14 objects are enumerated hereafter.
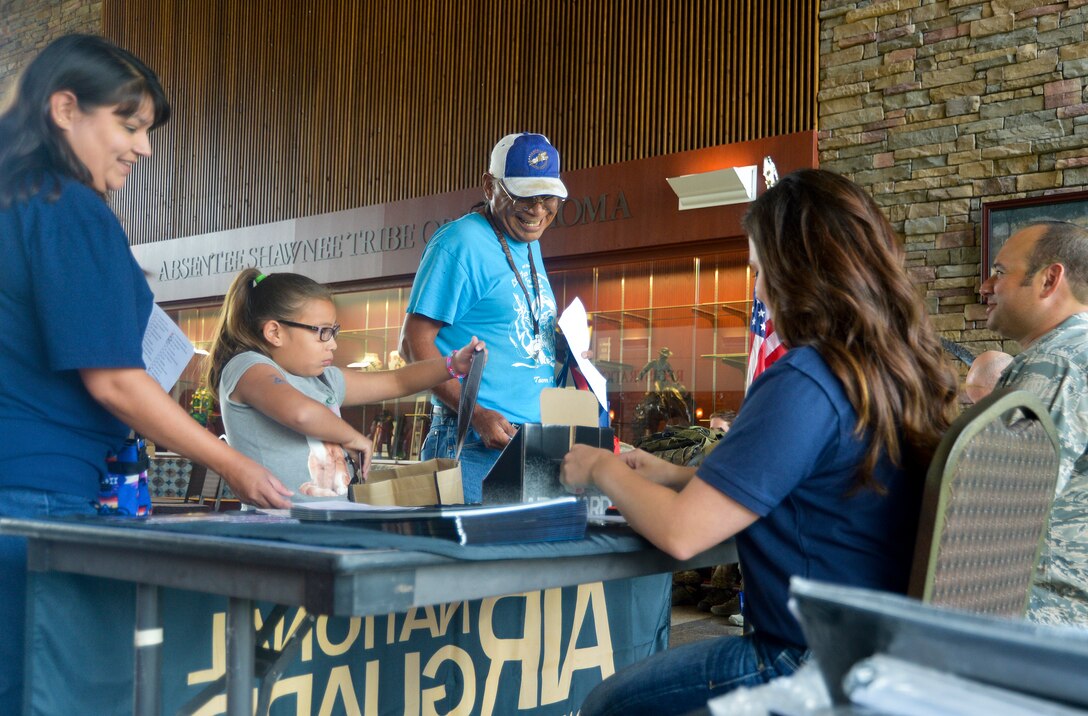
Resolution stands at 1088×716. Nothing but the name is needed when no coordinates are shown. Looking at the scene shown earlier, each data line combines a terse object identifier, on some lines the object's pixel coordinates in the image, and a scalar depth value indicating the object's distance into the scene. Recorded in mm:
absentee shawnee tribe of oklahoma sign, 8039
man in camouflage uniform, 2078
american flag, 4321
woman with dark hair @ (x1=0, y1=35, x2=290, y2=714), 1439
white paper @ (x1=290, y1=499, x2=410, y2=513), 1420
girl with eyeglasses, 2225
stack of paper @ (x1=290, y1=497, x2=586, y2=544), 1178
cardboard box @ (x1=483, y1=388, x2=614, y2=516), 1700
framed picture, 5148
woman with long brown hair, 1315
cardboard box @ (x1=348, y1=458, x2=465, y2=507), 1648
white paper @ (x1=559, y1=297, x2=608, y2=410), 2176
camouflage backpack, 5164
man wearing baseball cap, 2617
